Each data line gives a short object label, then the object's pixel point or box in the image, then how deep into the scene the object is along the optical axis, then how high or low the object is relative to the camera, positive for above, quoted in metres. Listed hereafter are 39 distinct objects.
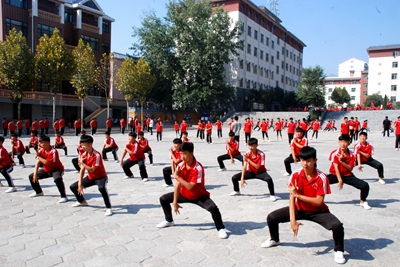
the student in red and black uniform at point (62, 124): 24.97 -0.57
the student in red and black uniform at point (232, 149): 9.68 -0.85
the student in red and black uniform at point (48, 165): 6.62 -1.02
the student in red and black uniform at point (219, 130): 24.19 -0.75
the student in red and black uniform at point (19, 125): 23.67 -0.69
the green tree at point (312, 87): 48.58 +5.42
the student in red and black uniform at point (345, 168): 6.30 -0.90
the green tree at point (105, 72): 35.01 +5.00
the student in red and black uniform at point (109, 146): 12.14 -1.07
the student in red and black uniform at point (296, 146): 9.20 -0.69
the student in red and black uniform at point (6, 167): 7.54 -1.20
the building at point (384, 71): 72.25 +11.94
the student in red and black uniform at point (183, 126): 20.87 -0.44
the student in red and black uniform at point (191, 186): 4.73 -0.99
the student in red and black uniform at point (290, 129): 19.50 -0.47
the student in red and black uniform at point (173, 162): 7.69 -1.00
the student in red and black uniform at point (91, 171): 5.87 -0.98
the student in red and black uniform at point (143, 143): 10.76 -0.83
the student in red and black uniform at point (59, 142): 12.91 -1.02
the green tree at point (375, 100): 69.53 +5.07
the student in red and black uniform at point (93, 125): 25.83 -0.62
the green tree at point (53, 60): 27.44 +4.77
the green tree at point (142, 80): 34.28 +4.18
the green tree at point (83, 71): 30.48 +4.37
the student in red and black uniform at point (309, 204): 3.95 -1.04
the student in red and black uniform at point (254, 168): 6.83 -1.00
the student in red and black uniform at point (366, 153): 8.37 -0.76
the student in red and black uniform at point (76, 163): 9.92 -1.41
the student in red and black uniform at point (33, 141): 13.25 -1.03
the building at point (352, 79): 91.31 +12.57
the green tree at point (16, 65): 26.59 +4.18
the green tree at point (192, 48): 40.56 +9.07
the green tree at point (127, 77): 33.81 +4.27
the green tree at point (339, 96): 74.05 +6.08
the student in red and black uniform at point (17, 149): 10.84 -1.12
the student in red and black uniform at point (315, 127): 23.27 -0.34
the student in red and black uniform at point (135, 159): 9.02 -1.13
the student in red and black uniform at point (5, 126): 24.38 -0.81
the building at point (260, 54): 48.69 +11.94
